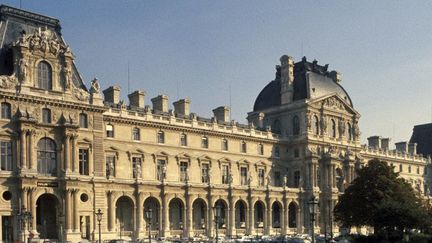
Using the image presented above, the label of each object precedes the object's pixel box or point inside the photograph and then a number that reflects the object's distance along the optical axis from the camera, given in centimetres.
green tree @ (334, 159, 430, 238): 6681
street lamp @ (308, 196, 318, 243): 4617
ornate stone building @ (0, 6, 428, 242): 6588
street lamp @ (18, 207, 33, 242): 5876
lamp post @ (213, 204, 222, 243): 5247
